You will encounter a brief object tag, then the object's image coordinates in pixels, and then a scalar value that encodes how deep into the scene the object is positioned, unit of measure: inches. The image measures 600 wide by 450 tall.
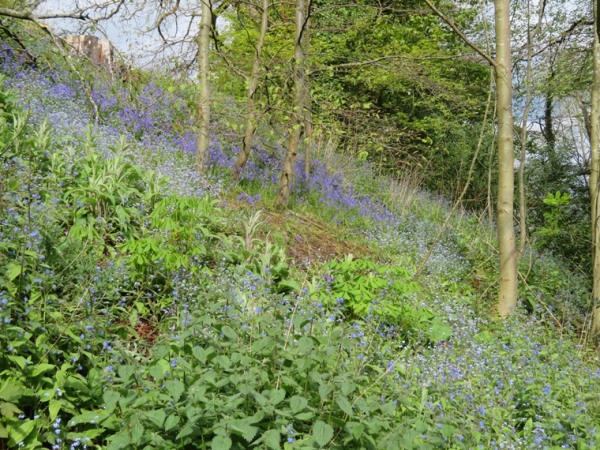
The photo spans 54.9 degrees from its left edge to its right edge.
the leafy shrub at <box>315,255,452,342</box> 173.5
